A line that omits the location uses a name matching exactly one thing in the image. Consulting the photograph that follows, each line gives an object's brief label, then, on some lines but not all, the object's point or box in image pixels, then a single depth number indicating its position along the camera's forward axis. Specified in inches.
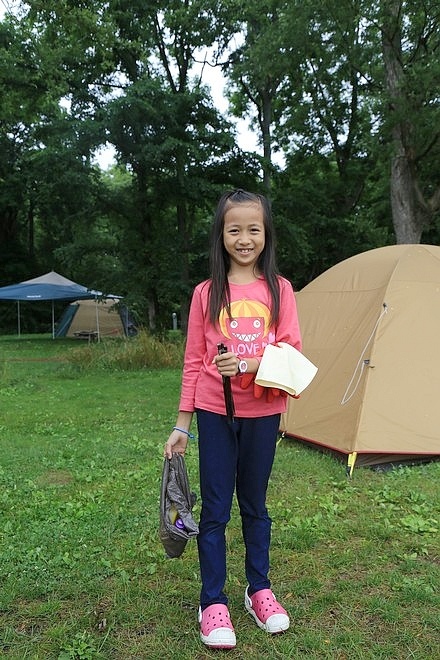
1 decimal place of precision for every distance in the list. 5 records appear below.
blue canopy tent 715.4
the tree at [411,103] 372.2
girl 83.2
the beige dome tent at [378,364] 173.0
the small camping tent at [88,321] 783.1
